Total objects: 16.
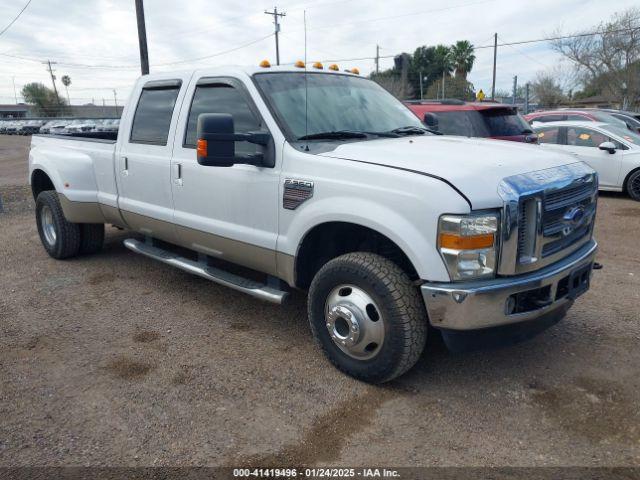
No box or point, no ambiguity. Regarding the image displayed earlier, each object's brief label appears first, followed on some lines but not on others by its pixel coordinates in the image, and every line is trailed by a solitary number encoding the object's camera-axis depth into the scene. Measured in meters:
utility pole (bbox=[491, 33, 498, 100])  43.03
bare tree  35.00
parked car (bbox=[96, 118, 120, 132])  38.70
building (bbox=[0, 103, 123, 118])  83.57
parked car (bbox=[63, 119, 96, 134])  37.59
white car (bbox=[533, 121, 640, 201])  9.67
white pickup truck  2.84
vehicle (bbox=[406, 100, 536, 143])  7.95
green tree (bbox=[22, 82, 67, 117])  79.69
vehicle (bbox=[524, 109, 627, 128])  13.10
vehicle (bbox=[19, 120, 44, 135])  48.94
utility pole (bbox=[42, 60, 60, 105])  84.06
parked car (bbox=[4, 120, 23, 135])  50.52
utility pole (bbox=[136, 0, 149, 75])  16.83
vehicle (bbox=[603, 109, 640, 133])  14.07
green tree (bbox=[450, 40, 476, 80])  62.59
